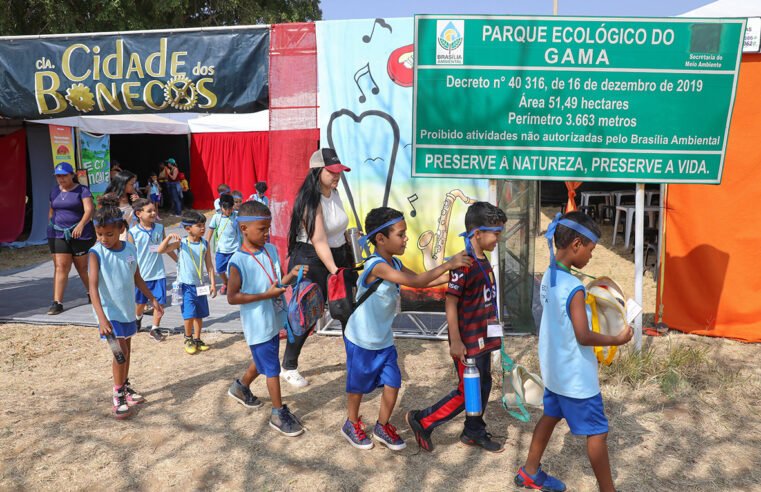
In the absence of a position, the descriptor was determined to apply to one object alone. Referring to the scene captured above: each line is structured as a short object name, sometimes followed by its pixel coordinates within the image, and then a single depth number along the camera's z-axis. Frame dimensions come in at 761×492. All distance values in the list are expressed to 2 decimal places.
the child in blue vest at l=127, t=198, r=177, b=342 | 6.11
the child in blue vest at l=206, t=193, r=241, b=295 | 7.23
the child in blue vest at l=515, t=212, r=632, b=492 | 2.89
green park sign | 4.64
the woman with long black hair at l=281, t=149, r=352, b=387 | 4.47
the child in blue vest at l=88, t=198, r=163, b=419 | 4.10
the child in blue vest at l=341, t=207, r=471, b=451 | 3.41
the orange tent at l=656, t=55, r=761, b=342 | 5.69
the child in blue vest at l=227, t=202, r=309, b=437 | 3.82
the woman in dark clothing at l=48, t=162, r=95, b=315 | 6.96
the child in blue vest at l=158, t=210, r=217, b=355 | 5.73
